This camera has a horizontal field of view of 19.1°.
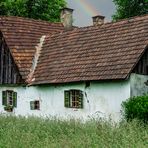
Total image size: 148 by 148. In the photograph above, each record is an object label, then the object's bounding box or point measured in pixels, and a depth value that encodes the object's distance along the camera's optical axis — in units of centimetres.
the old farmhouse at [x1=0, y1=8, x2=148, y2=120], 1781
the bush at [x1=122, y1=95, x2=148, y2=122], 1580
